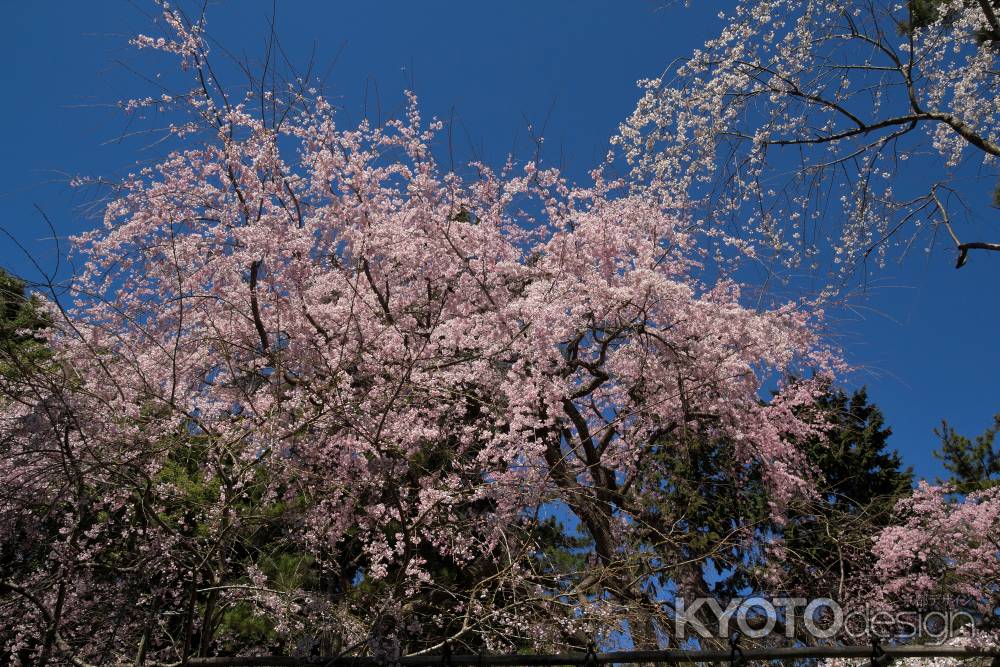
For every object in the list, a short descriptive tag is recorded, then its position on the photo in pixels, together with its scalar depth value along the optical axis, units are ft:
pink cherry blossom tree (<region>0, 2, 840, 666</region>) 11.59
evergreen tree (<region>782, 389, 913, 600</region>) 51.55
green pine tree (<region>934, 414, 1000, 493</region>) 44.86
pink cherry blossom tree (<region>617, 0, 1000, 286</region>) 15.61
